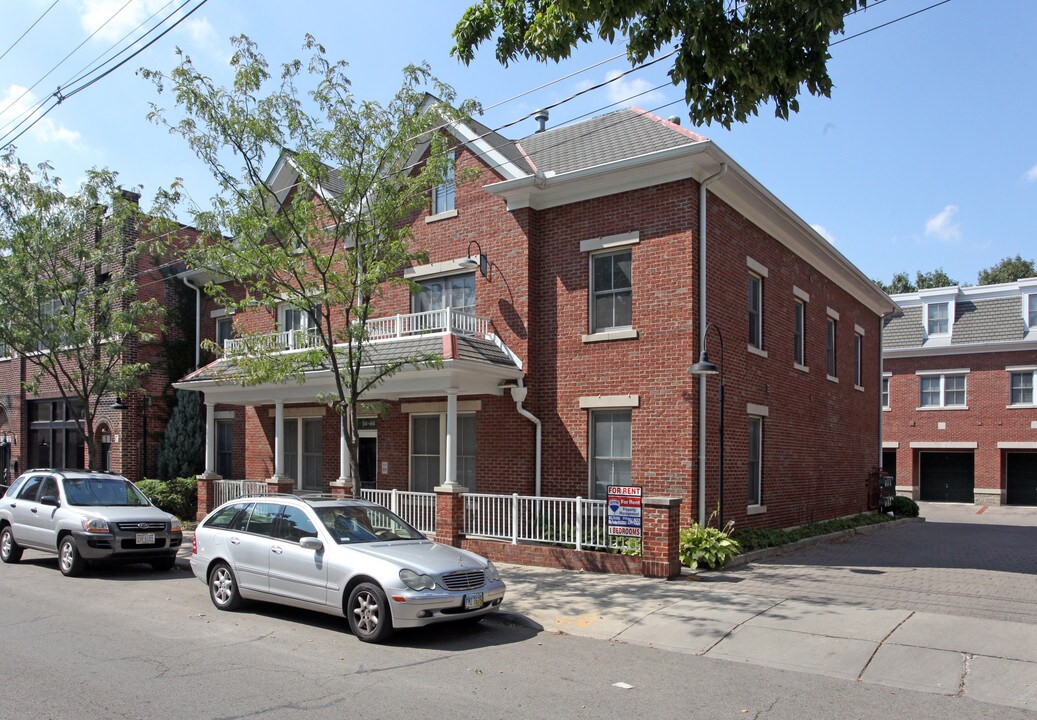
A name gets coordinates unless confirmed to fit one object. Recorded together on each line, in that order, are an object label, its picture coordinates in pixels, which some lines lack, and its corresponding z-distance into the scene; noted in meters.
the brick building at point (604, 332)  14.37
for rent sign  12.39
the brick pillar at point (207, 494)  19.66
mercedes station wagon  8.33
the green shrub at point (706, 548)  12.59
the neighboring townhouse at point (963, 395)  32.84
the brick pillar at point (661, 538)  11.94
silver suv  12.62
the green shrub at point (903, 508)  24.58
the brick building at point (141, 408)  23.67
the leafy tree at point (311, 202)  12.09
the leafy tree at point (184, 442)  23.17
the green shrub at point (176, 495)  21.05
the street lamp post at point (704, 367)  12.90
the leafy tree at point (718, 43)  7.45
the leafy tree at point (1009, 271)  55.81
